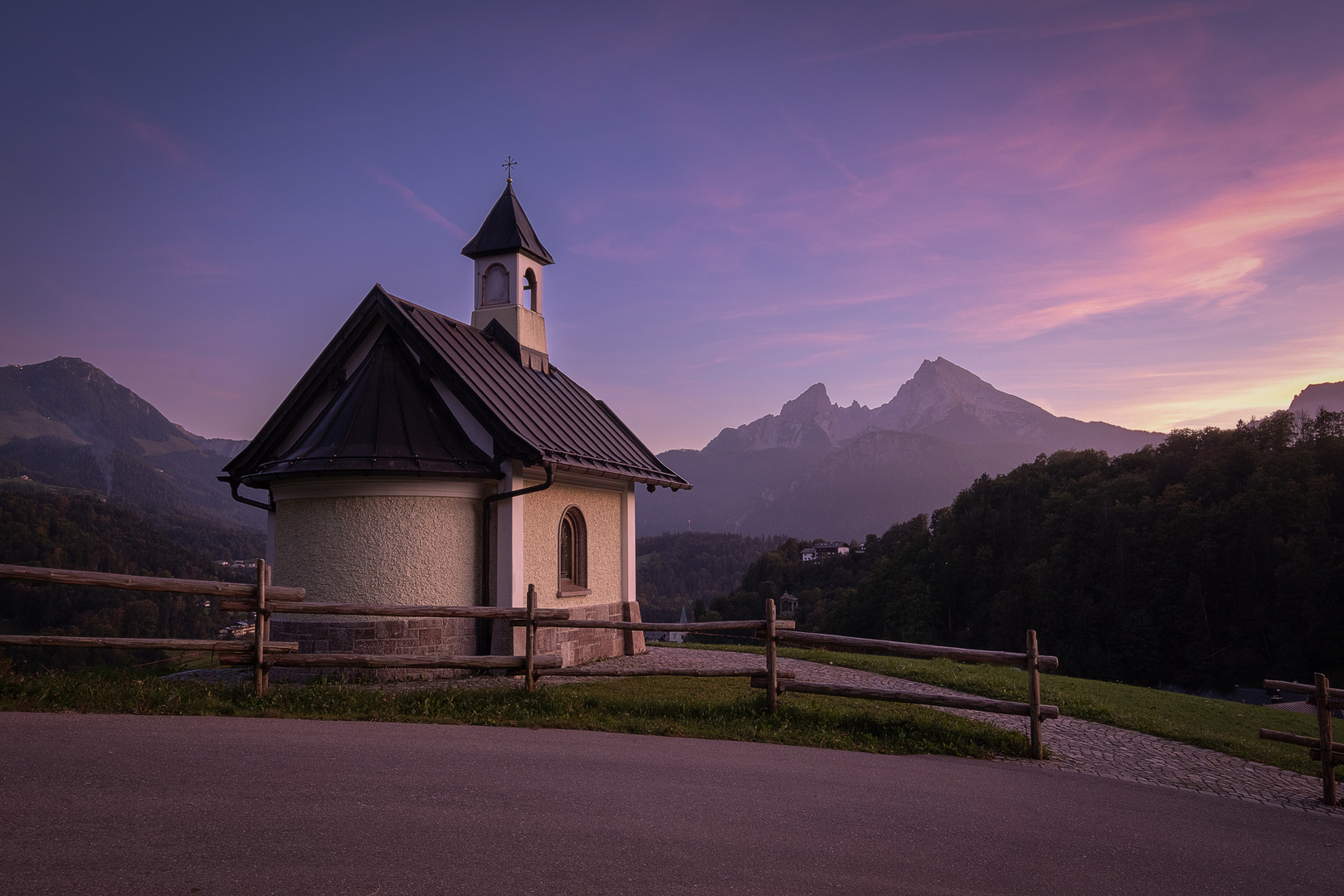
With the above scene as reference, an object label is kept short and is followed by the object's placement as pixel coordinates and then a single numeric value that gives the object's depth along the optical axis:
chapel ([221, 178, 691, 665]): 13.17
